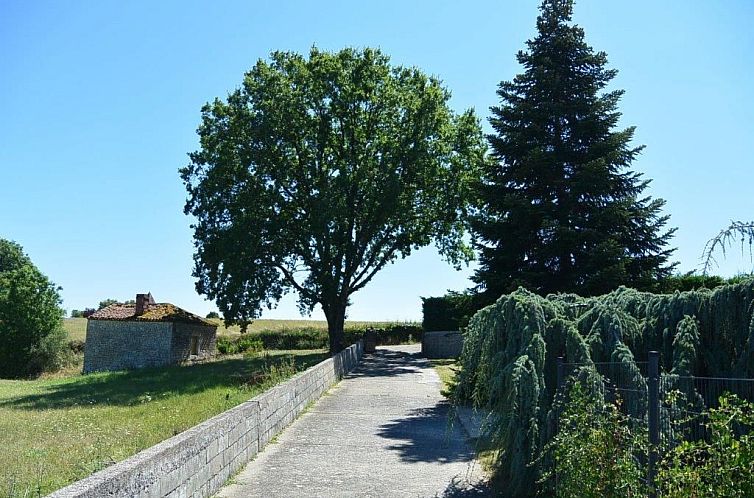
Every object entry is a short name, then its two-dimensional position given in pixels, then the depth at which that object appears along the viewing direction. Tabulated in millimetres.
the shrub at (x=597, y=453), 4672
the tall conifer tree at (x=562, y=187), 15445
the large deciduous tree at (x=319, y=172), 31141
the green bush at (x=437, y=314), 36688
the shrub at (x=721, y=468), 3467
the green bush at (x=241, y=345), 48781
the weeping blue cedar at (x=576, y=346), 6793
